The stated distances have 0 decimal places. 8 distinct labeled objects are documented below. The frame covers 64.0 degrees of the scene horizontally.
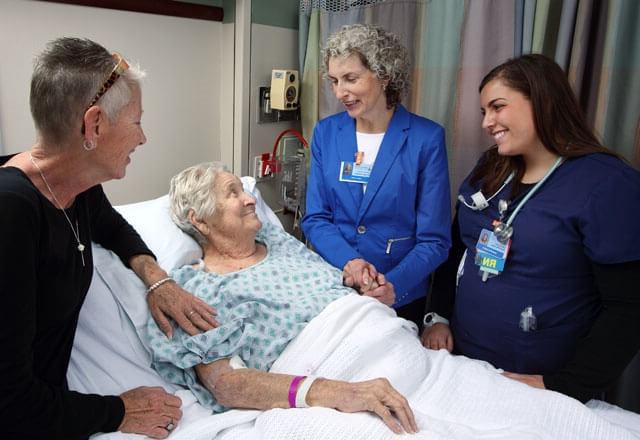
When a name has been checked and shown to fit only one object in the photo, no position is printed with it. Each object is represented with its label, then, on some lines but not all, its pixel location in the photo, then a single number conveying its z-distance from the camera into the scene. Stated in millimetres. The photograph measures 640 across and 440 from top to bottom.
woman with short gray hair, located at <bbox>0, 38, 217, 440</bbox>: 950
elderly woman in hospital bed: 1199
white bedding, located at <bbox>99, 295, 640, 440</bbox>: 1151
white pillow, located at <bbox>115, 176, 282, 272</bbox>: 1688
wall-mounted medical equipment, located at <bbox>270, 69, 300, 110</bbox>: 2525
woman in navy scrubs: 1400
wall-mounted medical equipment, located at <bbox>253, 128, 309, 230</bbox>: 2682
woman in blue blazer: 1856
